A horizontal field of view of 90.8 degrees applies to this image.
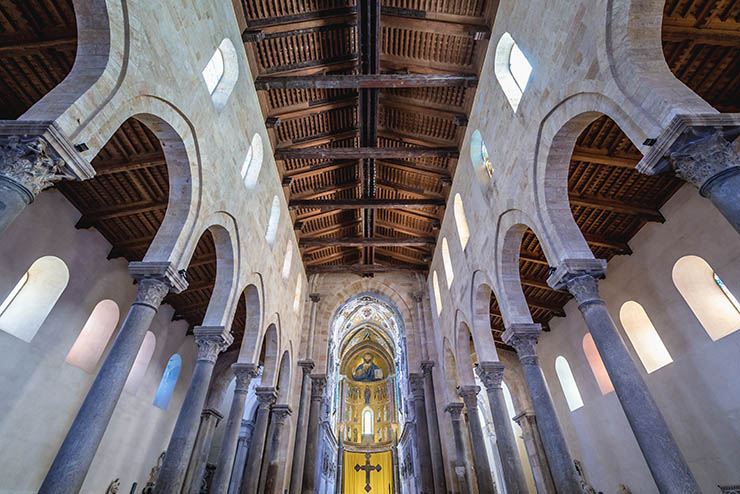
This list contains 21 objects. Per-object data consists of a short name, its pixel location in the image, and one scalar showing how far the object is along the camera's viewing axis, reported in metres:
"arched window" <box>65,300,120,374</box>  9.61
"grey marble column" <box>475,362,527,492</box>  8.05
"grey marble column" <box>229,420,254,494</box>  15.73
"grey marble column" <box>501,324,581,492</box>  6.11
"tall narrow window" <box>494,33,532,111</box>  7.72
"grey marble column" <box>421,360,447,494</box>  12.58
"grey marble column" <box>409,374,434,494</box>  12.80
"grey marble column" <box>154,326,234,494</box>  6.06
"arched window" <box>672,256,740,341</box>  7.70
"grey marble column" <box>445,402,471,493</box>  12.16
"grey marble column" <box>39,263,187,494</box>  4.04
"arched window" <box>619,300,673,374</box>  9.48
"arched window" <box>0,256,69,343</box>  7.89
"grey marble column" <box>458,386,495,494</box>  9.82
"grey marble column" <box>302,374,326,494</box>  13.13
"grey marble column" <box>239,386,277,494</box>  10.25
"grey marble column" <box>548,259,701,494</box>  3.99
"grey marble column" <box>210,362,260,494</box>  8.40
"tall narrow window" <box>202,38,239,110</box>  7.75
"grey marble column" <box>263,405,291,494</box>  12.23
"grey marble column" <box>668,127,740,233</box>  3.50
